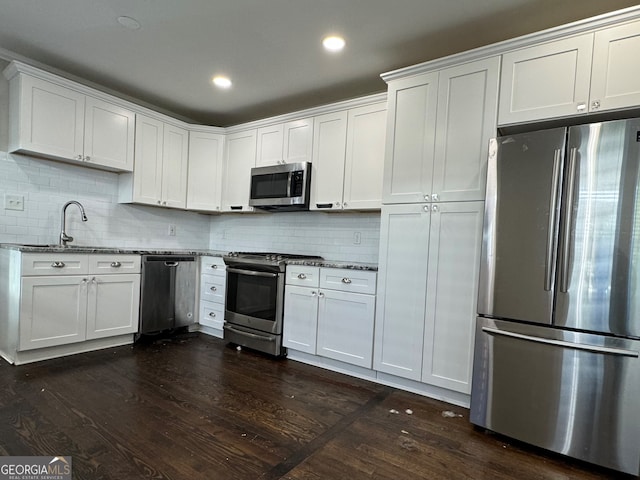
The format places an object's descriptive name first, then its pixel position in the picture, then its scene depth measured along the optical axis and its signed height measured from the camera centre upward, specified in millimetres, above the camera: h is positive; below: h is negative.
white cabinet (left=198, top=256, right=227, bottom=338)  3650 -724
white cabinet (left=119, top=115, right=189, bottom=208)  3566 +588
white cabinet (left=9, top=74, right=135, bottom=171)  2803 +800
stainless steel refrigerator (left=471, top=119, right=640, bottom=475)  1669 -263
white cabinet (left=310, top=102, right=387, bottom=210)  2975 +660
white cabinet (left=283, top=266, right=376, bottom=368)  2689 -668
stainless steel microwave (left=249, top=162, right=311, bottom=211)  3338 +419
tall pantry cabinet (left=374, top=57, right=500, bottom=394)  2250 +118
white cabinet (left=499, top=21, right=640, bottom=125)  1812 +942
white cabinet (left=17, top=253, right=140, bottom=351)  2635 -670
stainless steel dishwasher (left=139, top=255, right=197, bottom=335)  3371 -711
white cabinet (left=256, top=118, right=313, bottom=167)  3385 +875
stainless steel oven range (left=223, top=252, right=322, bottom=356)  3129 -692
